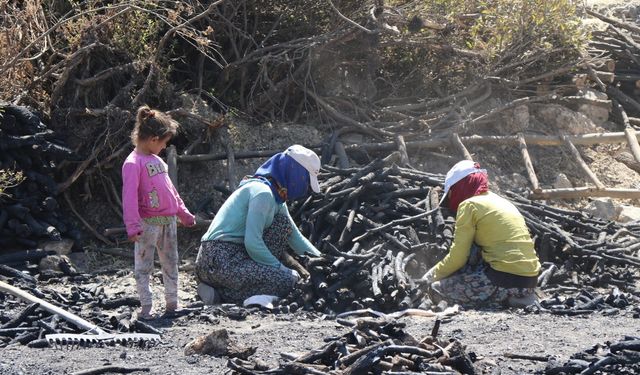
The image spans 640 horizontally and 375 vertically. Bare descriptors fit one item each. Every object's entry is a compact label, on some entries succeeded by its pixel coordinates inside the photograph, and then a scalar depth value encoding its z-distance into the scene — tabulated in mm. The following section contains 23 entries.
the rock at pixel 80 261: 10844
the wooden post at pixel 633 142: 14148
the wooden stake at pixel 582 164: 13016
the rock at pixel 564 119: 14625
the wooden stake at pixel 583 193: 12648
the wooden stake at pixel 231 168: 11723
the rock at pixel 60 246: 10688
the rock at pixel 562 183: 13477
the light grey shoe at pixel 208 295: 9156
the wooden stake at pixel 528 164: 12758
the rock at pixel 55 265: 10320
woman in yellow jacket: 8812
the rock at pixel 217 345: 6641
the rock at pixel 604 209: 12516
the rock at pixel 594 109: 15133
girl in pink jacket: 8062
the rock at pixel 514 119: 14289
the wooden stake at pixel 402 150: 12102
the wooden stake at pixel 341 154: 11991
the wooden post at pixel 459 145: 12820
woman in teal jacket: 8945
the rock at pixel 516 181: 13312
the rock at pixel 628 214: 12523
